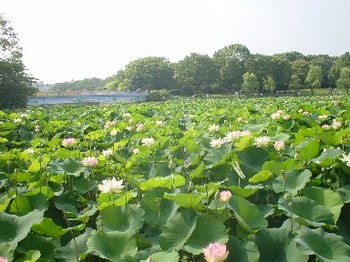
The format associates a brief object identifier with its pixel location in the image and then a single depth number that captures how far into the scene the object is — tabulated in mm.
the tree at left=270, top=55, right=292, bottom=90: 60094
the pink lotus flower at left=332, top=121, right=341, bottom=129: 2903
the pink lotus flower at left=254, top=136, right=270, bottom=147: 2361
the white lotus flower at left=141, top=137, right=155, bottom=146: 2936
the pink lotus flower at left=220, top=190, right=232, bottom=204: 1359
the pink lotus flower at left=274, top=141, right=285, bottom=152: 2199
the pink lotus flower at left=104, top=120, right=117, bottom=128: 4607
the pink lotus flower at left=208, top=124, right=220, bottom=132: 3307
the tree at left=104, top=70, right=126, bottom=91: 79969
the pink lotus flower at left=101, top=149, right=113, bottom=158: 2650
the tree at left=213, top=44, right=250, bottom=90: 60094
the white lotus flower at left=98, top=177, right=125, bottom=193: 1650
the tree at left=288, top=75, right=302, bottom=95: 57156
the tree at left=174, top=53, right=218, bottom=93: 58500
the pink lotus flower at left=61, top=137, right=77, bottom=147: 2987
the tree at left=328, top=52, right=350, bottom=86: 62000
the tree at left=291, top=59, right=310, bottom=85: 64250
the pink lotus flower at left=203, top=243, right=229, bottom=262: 1034
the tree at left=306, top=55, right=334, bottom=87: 68006
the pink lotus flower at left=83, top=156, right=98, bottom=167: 2301
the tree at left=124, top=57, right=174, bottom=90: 65312
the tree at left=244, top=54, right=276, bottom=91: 59794
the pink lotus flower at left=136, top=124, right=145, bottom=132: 4027
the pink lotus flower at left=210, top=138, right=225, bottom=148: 2543
